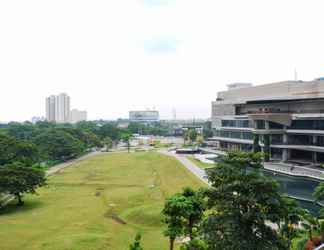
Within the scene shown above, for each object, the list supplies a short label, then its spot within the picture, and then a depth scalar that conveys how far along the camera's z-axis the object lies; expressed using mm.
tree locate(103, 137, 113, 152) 113688
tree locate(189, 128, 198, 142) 119688
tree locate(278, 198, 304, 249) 17236
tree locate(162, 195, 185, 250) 20594
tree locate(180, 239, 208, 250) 17200
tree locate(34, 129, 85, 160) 76875
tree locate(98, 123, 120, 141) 128000
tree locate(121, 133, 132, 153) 111750
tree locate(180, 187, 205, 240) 20656
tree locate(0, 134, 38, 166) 56488
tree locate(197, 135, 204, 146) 114444
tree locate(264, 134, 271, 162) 69625
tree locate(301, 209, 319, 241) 19855
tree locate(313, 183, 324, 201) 23978
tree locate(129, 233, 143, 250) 17406
